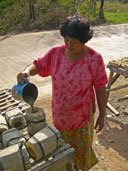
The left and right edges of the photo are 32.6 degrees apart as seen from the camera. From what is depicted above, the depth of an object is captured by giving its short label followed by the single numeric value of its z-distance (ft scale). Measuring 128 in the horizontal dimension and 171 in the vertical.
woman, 6.01
